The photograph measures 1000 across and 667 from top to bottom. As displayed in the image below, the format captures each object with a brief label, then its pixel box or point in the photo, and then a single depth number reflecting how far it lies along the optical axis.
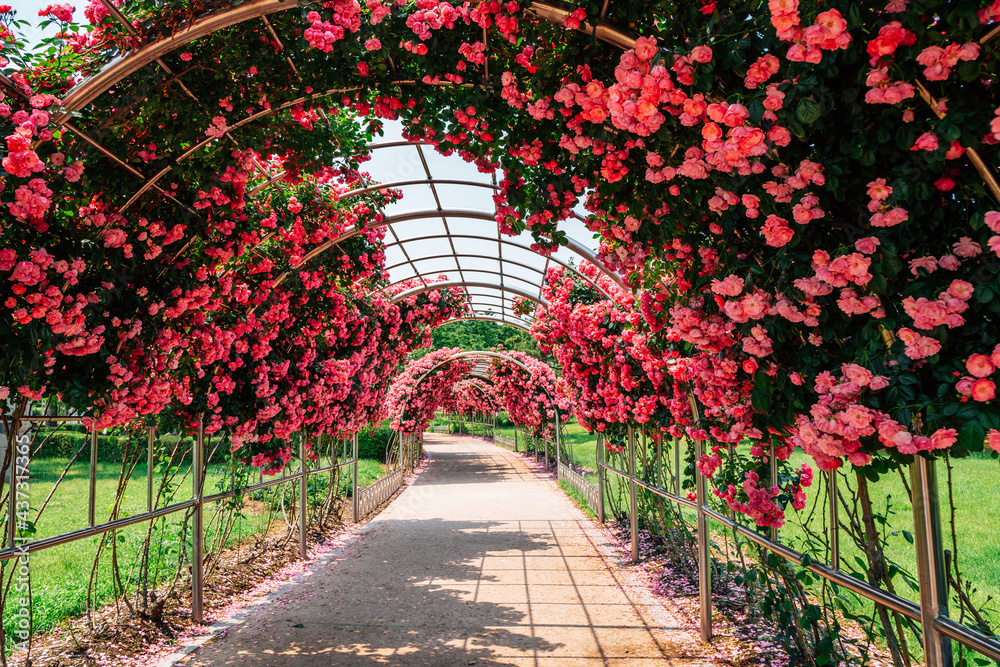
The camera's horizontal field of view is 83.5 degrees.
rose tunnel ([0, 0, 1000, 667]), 1.45
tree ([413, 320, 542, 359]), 27.98
